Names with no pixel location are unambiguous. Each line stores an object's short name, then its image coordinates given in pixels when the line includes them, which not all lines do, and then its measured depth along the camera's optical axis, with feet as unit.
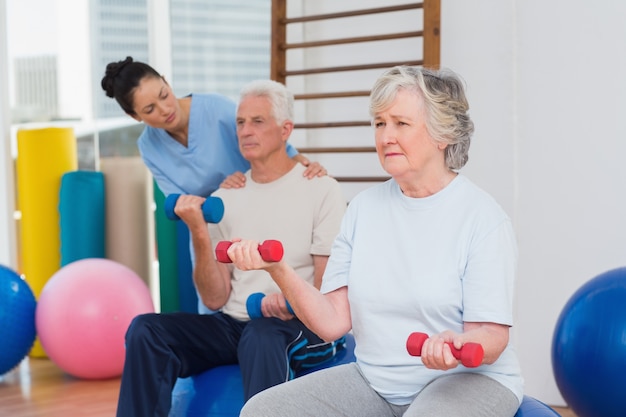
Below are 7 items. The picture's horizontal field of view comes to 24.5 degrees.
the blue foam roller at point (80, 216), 22.17
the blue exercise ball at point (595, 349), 13.34
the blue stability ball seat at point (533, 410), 9.24
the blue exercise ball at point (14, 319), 19.34
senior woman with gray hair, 8.71
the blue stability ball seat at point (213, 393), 12.47
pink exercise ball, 19.20
